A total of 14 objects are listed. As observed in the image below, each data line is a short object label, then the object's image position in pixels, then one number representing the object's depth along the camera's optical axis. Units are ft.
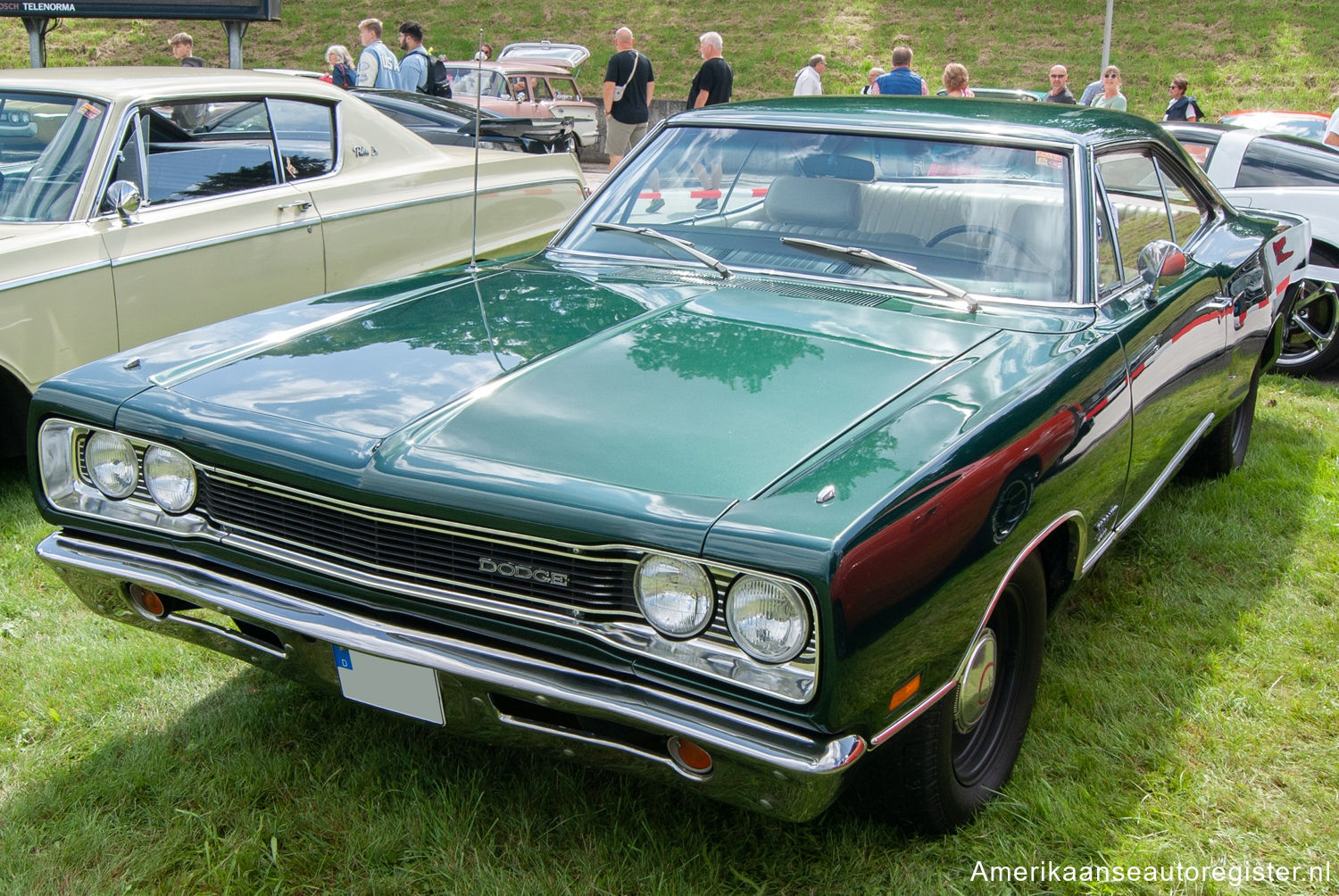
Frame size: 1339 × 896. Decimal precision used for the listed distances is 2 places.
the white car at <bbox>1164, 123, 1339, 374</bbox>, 20.42
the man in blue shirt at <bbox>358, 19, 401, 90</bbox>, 33.45
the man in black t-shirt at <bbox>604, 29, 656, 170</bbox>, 34.40
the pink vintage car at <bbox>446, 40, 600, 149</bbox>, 50.83
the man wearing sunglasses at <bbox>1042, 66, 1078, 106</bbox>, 40.27
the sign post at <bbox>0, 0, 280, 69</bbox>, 32.32
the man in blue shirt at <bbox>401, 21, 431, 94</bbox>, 33.53
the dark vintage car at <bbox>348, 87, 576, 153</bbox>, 25.82
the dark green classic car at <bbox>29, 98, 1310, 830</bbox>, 6.42
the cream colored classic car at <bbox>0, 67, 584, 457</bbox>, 13.74
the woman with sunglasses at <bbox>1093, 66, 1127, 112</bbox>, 37.93
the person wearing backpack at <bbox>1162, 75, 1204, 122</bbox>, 39.45
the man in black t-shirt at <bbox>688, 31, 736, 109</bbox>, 34.40
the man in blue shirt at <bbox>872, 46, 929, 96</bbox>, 33.53
